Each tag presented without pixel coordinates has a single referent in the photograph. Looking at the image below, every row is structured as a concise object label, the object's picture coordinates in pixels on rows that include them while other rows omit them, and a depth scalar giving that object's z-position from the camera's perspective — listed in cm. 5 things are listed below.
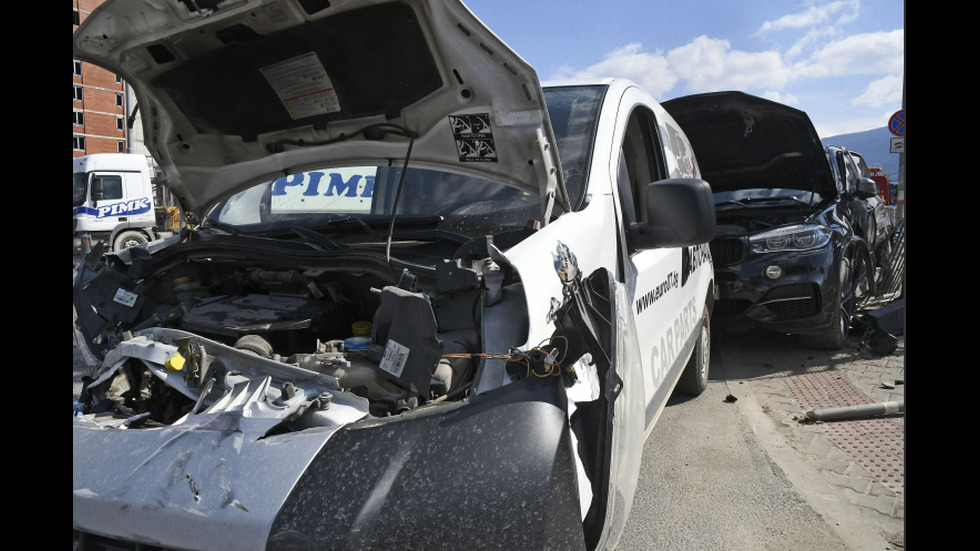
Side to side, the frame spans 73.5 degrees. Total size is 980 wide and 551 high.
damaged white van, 152
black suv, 546
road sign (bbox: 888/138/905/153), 1024
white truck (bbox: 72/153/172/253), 1694
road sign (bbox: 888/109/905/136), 1013
